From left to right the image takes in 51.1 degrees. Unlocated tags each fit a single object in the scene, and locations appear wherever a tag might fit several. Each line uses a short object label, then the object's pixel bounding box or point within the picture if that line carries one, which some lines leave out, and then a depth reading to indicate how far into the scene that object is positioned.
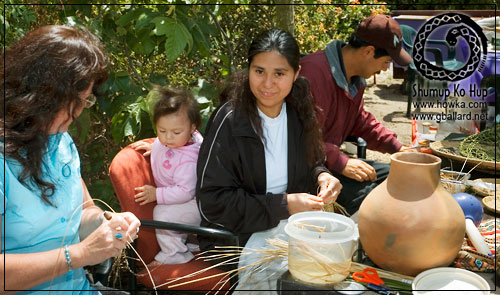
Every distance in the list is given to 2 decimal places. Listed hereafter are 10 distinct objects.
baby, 2.47
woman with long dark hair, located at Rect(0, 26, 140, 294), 1.56
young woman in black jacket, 2.28
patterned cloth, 1.65
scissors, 1.51
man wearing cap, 3.17
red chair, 2.33
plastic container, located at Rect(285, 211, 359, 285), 1.49
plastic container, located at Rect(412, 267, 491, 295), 1.45
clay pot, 1.50
